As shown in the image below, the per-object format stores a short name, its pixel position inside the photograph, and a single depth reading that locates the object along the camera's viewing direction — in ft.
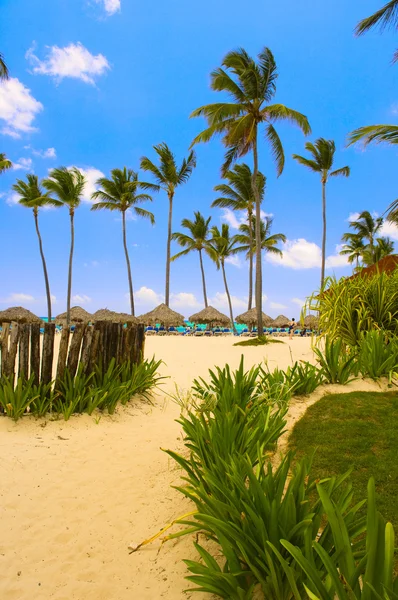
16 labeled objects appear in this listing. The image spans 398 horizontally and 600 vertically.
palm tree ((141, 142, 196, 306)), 90.17
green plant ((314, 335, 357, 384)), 12.66
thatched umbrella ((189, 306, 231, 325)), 98.37
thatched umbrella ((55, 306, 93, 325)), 91.51
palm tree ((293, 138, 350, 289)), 87.35
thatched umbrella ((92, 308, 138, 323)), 84.33
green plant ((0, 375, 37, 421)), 15.29
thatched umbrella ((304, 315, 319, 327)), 90.12
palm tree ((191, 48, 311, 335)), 52.49
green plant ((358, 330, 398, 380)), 12.67
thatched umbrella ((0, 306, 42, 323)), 75.37
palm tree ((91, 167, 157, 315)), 94.43
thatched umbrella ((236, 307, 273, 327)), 91.30
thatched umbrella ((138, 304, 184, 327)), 89.45
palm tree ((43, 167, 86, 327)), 85.97
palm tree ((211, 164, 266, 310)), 84.64
